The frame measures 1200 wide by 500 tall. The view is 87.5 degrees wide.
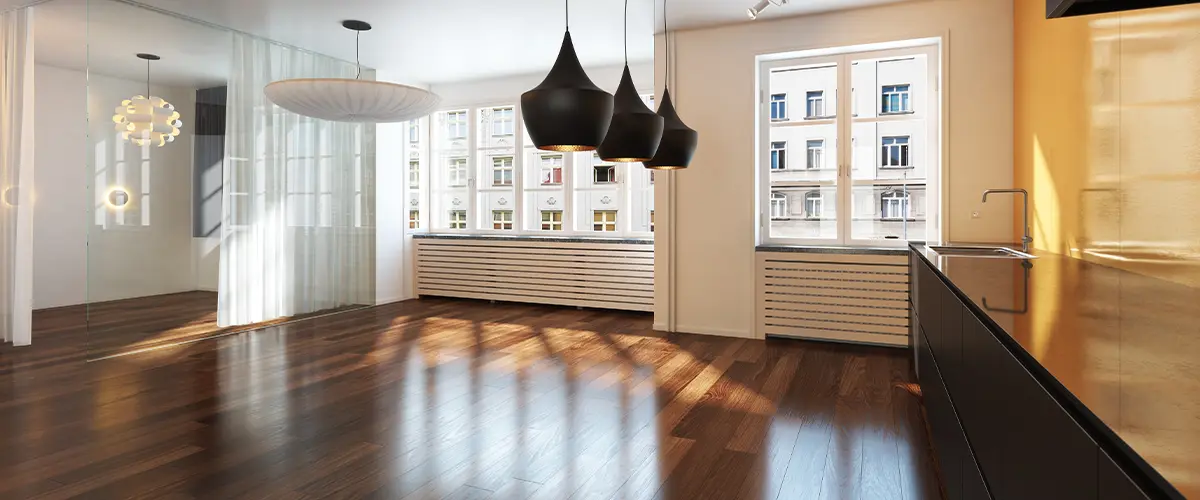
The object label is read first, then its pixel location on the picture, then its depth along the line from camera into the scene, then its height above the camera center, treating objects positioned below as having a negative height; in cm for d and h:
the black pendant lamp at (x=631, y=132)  261 +51
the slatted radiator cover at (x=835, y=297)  482 -33
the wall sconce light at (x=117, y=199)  459 +39
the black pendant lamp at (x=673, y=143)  308 +55
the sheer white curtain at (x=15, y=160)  500 +73
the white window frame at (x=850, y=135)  475 +96
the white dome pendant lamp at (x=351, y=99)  428 +110
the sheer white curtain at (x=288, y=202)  547 +48
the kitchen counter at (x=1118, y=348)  63 -15
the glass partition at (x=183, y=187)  461 +58
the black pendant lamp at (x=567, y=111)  196 +45
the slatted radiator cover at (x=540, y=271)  661 -20
